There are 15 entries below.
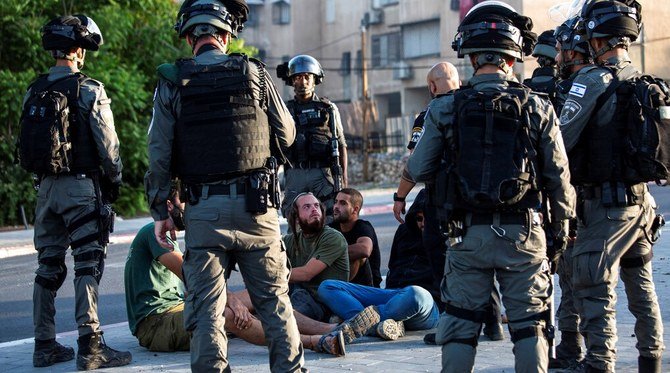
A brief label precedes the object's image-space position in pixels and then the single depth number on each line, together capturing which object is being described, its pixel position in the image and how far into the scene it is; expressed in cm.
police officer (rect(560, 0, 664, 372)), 572
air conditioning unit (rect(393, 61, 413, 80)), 5247
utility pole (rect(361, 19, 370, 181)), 4006
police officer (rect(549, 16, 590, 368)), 650
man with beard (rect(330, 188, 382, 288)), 842
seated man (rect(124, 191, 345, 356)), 711
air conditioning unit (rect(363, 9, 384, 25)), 5509
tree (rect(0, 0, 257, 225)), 2006
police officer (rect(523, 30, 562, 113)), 749
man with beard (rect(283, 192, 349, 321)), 786
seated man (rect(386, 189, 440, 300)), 821
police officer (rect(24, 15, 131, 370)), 695
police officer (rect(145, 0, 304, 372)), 565
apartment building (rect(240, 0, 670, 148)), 4722
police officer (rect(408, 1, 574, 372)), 507
